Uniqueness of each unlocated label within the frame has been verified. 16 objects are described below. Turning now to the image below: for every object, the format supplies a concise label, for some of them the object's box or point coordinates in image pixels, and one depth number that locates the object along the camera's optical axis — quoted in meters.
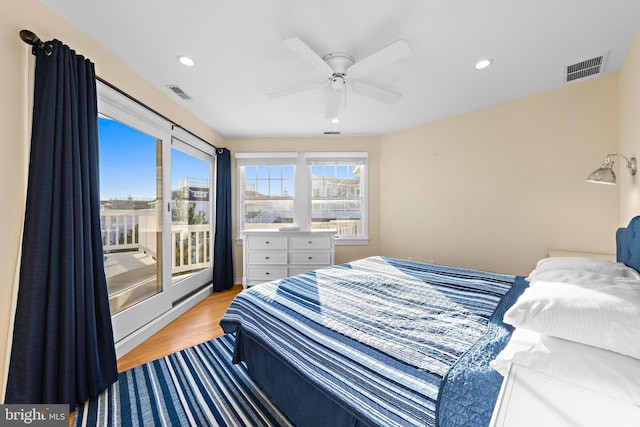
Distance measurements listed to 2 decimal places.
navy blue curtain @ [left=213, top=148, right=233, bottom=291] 3.92
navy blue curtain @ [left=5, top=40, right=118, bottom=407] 1.45
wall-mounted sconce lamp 2.03
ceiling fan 1.71
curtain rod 1.47
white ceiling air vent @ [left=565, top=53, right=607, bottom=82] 2.21
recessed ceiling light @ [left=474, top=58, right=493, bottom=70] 2.20
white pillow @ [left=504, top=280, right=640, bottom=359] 0.72
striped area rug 1.51
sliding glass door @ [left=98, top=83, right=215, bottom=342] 2.23
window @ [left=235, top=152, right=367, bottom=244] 4.34
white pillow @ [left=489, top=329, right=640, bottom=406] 0.65
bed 0.82
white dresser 3.85
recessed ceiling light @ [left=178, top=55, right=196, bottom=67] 2.14
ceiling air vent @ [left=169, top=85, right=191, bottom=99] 2.65
